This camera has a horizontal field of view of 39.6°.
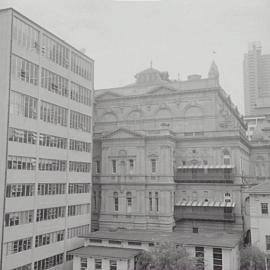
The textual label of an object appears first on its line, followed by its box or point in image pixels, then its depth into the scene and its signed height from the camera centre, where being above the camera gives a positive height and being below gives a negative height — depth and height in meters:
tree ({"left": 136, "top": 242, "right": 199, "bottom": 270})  29.98 -6.43
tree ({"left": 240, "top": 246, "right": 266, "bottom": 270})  33.44 -7.12
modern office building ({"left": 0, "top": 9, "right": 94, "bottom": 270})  31.52 +3.14
